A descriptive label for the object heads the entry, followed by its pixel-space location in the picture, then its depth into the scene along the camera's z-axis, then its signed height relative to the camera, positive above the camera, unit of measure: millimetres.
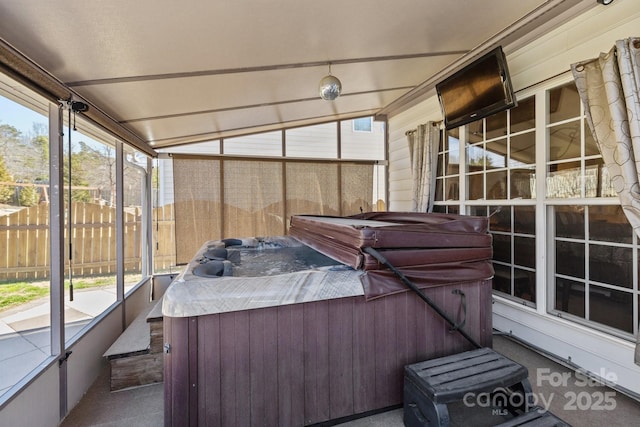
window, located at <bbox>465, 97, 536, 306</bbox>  2934 +264
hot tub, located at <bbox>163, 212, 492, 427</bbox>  1576 -749
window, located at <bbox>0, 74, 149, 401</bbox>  1788 -147
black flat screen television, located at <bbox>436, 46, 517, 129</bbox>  2676 +1237
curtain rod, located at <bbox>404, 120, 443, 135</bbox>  4043 +1251
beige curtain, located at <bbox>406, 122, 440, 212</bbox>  4117 +702
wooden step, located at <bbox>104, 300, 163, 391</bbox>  2346 -1167
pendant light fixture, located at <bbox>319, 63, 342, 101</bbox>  2717 +1169
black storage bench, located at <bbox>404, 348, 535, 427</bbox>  1580 -950
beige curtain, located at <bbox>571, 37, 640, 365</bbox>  1927 +681
